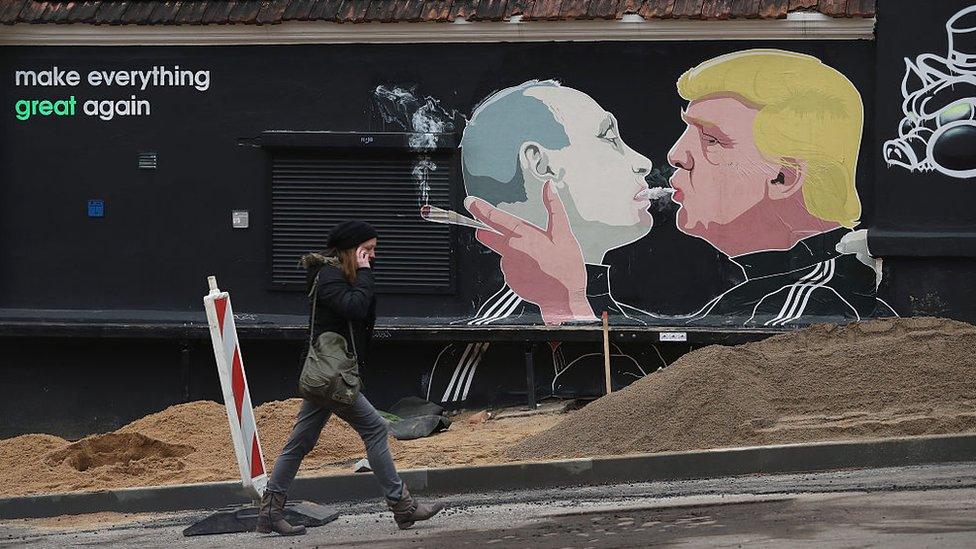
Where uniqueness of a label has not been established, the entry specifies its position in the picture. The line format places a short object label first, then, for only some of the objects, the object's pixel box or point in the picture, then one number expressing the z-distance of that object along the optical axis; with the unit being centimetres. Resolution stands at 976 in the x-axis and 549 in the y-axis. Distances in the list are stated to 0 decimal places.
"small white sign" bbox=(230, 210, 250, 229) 1672
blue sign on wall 1698
